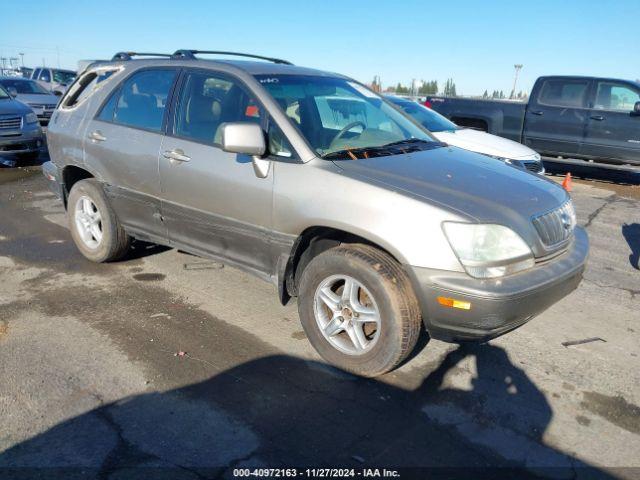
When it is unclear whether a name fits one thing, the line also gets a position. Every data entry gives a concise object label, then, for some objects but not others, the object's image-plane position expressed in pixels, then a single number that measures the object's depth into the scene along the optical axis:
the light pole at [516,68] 32.22
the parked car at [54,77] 21.16
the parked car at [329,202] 2.82
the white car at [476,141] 7.32
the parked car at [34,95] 15.48
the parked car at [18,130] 9.79
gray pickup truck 9.66
